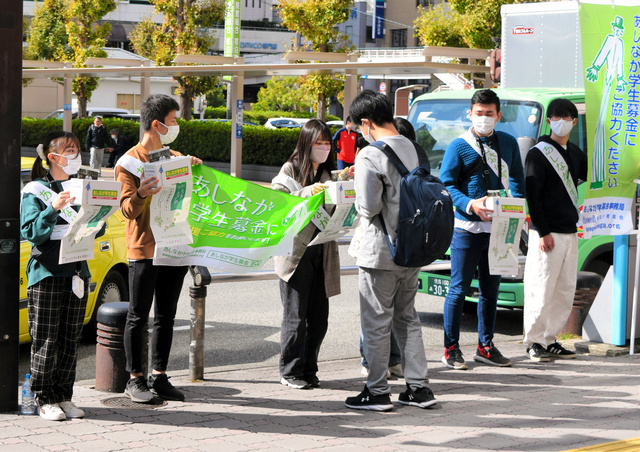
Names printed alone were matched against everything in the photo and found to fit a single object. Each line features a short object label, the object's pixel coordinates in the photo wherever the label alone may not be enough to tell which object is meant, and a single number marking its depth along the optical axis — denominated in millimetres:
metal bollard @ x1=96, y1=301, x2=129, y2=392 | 6156
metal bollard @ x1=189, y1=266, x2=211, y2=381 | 6320
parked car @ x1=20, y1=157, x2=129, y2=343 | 7969
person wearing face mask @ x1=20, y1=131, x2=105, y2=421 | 5254
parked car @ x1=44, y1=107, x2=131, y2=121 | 42094
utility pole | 5320
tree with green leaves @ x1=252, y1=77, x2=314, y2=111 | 57906
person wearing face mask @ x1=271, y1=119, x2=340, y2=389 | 6242
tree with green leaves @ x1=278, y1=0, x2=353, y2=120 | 32312
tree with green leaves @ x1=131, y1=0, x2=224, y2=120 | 34562
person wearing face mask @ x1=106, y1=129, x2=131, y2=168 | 30609
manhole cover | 5738
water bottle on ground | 5504
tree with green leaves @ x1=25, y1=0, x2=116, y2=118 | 39625
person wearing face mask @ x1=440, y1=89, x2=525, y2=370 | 6895
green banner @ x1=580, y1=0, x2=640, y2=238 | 7203
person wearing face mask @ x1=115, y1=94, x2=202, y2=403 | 5543
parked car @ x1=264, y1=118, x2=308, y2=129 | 44000
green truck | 8820
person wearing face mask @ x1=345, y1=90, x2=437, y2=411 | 5645
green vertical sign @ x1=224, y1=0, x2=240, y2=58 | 42594
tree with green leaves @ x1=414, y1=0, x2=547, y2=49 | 32812
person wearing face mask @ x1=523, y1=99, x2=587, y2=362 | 7219
